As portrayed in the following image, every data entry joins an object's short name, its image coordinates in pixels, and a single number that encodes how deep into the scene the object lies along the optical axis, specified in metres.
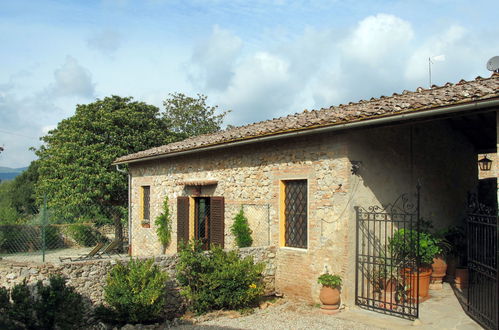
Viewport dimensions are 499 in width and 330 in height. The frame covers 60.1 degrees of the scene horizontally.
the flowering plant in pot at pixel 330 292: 7.26
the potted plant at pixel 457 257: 8.72
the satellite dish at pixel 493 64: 8.34
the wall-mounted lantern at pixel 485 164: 10.44
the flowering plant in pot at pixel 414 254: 7.39
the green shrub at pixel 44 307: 5.98
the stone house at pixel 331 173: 7.34
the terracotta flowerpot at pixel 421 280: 7.37
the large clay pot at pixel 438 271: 8.46
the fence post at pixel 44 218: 9.04
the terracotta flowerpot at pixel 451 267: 9.25
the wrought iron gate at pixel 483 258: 5.82
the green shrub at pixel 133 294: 6.75
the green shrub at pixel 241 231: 9.46
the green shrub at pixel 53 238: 16.10
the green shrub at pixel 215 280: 7.55
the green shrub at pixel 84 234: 17.97
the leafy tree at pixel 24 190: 30.95
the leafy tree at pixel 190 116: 29.73
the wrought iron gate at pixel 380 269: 7.14
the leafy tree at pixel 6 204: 17.77
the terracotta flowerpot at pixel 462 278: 8.66
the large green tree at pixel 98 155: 18.86
